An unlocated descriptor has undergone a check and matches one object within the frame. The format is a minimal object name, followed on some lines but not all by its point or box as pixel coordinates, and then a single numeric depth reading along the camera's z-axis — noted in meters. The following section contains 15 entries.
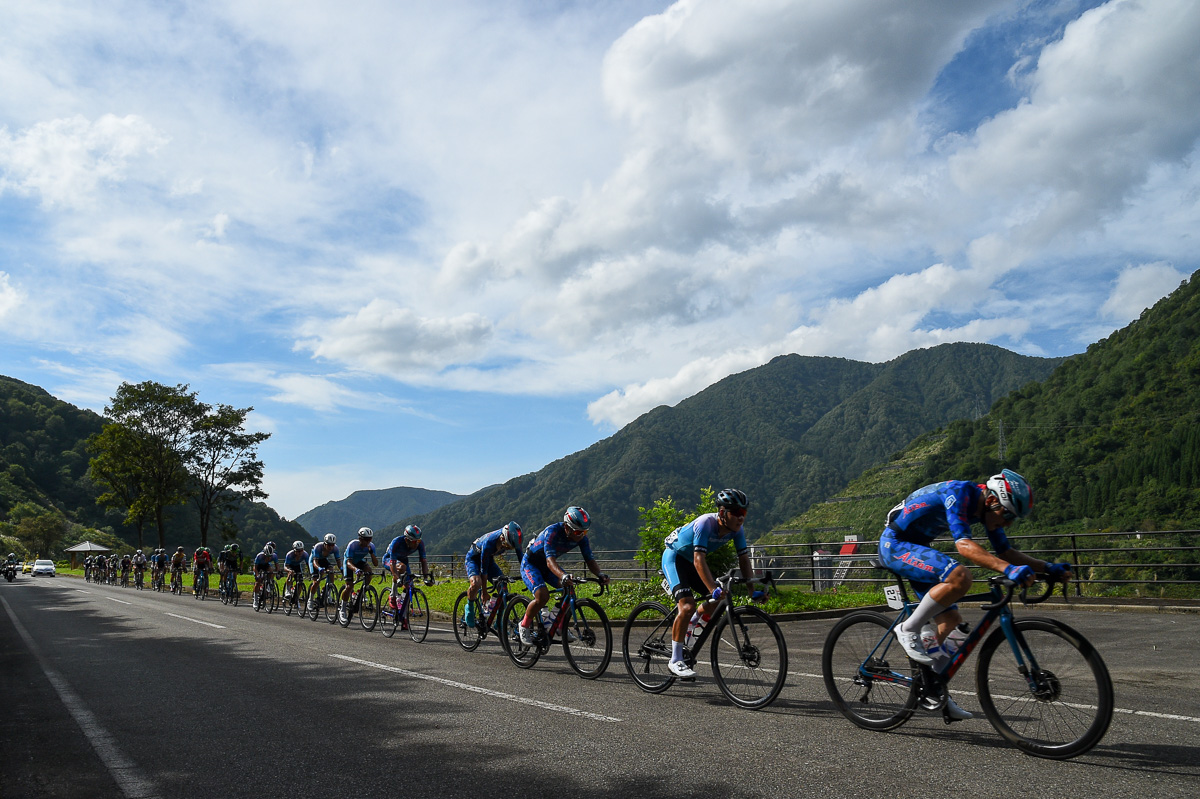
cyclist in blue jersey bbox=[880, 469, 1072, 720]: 5.00
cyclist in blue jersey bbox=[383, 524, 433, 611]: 13.59
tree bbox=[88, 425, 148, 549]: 49.94
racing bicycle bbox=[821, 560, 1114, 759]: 4.75
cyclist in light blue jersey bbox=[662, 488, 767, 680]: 6.93
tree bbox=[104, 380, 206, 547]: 50.53
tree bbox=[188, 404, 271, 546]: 52.19
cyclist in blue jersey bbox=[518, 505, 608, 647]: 8.76
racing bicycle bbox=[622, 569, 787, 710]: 6.60
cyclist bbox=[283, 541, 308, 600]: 19.94
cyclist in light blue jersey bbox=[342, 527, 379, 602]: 15.82
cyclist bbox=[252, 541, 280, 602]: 21.86
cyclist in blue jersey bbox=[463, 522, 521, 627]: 10.77
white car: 62.37
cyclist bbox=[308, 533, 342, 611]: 17.86
